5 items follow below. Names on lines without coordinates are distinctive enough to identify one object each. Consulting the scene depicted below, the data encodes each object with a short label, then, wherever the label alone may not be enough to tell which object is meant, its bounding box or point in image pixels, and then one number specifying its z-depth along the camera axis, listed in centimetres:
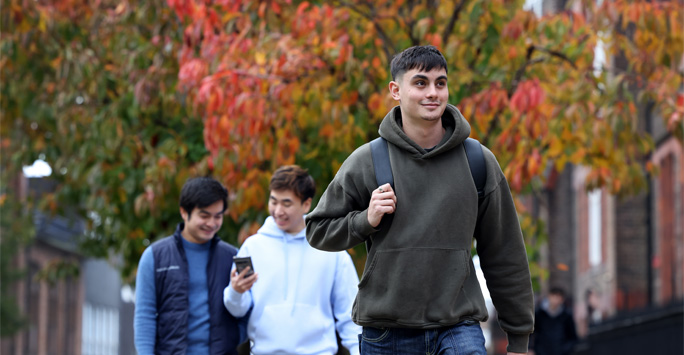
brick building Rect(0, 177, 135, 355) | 7678
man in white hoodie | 1194
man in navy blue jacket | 1215
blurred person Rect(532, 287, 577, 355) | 2918
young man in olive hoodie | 835
